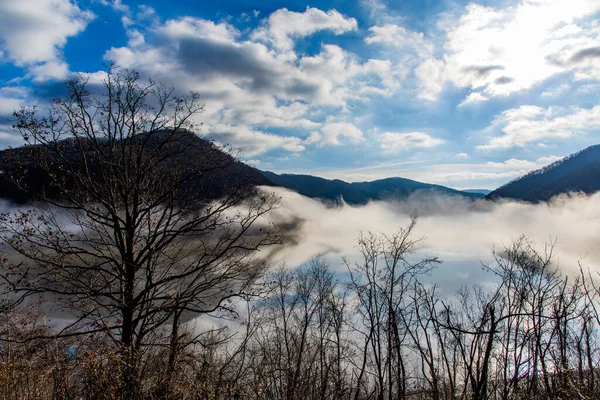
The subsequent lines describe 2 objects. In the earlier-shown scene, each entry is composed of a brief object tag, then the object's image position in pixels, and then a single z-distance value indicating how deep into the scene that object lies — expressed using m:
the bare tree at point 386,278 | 19.31
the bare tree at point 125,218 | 10.06
